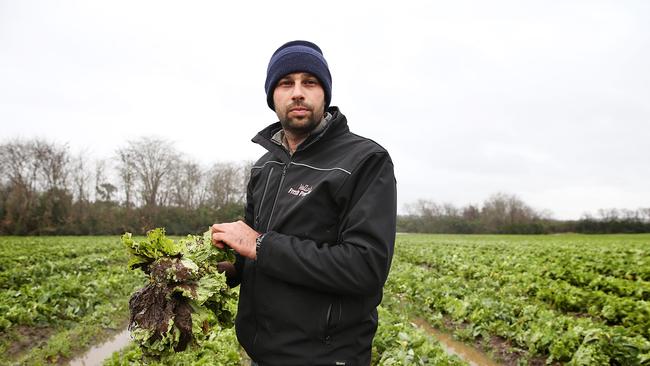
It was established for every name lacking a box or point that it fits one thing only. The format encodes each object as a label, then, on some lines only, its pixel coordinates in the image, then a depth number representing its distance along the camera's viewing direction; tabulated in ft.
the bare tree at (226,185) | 216.13
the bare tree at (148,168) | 206.90
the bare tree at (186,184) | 215.51
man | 6.11
